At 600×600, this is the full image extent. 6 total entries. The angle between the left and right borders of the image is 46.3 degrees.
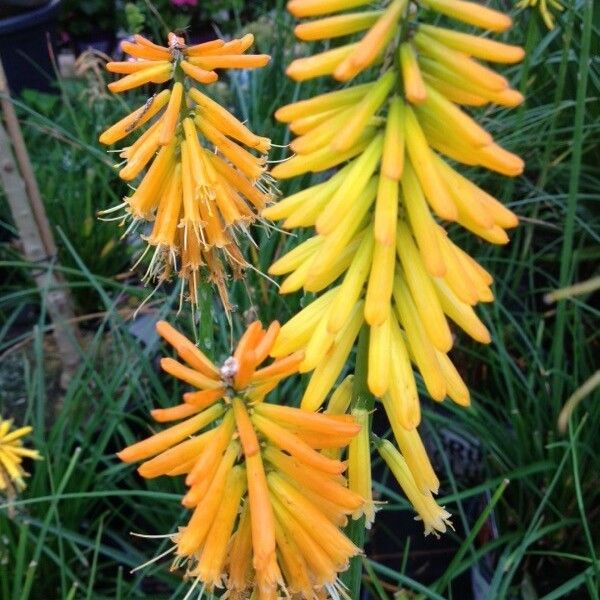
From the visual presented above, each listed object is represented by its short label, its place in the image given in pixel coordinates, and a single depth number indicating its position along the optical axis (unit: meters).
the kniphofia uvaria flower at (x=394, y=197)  0.15
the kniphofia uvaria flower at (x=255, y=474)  0.15
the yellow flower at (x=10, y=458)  0.32
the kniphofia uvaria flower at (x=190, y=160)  0.23
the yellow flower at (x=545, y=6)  0.40
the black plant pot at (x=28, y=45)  0.91
